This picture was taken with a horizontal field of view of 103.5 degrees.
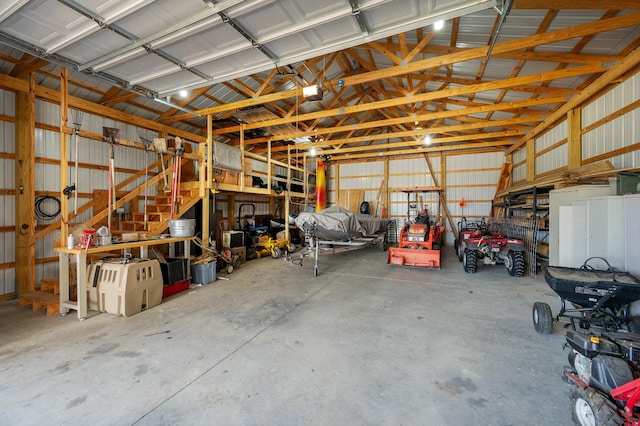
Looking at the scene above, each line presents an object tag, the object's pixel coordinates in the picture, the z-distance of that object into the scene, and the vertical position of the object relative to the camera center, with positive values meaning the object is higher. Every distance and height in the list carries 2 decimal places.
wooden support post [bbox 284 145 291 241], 9.98 +0.12
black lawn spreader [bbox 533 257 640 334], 2.70 -0.95
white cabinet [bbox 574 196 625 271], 3.71 -0.32
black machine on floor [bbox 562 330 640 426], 1.56 -1.17
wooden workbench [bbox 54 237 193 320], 3.90 -1.05
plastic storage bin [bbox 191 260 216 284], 5.77 -1.46
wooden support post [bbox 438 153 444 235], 12.31 +1.71
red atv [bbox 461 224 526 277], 6.07 -1.08
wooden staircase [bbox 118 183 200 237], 5.56 -0.08
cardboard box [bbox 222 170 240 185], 7.22 +0.95
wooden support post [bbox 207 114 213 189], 6.26 +1.38
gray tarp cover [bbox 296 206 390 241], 7.04 -0.41
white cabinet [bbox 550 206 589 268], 4.18 -0.47
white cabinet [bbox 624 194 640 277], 3.18 -0.31
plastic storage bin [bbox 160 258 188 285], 5.07 -1.25
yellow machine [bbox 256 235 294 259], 8.80 -1.34
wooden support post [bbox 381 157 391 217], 13.32 +1.12
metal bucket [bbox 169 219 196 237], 5.26 -0.37
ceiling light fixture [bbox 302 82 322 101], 4.68 +2.20
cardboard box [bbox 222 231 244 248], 7.50 -0.88
